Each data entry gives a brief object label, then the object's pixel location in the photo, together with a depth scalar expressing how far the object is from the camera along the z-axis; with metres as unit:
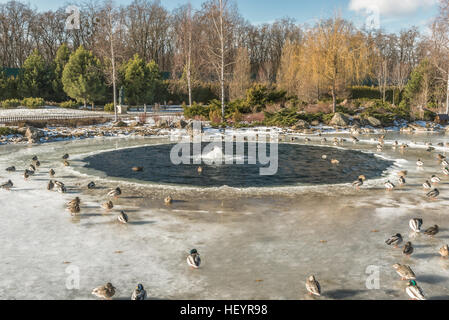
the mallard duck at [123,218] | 7.77
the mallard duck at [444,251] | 6.00
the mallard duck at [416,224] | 7.02
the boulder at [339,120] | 29.44
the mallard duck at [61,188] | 10.26
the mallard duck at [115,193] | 9.70
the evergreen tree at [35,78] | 42.25
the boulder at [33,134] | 22.22
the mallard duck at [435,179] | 11.07
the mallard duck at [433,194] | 9.50
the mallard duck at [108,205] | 8.70
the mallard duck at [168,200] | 9.22
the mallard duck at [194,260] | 5.63
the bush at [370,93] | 52.32
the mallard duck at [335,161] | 14.85
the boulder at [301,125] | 28.22
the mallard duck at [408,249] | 6.00
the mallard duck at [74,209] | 8.36
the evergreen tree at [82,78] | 40.22
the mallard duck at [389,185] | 10.39
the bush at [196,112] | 32.69
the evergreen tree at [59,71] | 43.47
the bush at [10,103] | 37.56
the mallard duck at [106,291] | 4.79
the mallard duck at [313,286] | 4.80
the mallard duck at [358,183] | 10.61
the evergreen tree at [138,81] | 43.84
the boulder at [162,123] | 29.67
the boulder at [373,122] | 30.41
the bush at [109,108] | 39.44
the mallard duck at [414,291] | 4.60
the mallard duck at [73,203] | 8.39
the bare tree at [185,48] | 41.19
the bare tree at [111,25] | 31.59
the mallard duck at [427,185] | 10.44
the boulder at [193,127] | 27.05
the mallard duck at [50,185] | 10.58
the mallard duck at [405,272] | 5.16
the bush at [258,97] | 33.71
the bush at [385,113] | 31.42
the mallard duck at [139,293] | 4.68
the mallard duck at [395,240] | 6.40
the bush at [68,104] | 41.07
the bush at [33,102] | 37.94
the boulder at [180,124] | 29.69
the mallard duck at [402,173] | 12.24
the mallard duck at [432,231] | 6.92
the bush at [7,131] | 23.47
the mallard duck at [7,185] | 10.66
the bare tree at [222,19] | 30.45
